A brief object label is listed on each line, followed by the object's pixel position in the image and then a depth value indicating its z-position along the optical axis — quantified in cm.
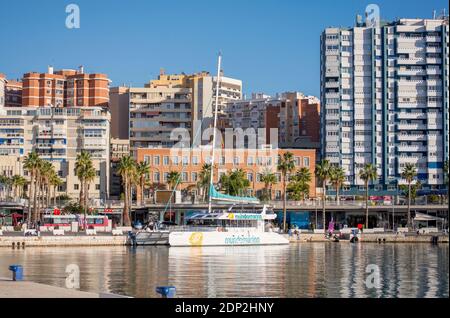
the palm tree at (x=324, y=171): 12912
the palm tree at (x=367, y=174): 12979
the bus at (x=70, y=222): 11431
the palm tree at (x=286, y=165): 12706
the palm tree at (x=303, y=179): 14150
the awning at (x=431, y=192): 15700
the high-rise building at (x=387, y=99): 16338
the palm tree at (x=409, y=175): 12875
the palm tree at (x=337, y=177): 13075
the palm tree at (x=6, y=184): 14338
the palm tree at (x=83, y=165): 12250
